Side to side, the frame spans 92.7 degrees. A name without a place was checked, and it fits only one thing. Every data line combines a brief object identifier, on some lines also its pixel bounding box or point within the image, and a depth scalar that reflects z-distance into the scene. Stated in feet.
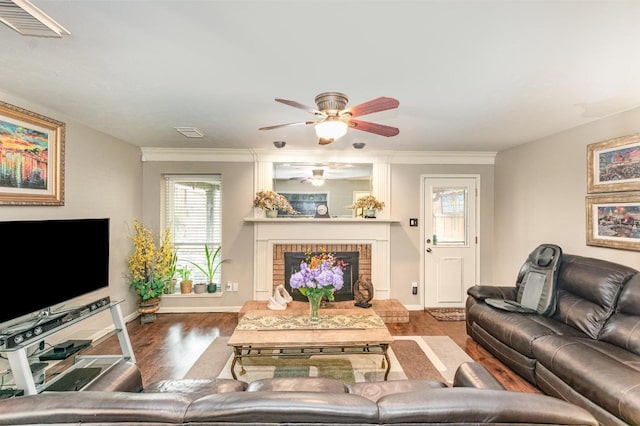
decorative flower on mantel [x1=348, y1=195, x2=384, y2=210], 15.15
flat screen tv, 7.37
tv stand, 6.63
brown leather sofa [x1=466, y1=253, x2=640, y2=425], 6.27
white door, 15.96
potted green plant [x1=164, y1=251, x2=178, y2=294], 14.43
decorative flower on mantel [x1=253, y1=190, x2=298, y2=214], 14.83
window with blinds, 15.79
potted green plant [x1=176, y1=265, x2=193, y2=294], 15.35
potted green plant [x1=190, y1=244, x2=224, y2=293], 15.46
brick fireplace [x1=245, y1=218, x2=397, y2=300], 15.35
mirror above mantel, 15.99
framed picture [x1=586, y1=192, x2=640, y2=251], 9.36
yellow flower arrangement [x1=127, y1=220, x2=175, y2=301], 13.37
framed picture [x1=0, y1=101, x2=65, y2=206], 8.30
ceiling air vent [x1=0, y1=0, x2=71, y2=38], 4.69
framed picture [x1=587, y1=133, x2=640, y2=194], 9.34
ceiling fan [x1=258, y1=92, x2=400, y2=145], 6.92
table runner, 9.25
